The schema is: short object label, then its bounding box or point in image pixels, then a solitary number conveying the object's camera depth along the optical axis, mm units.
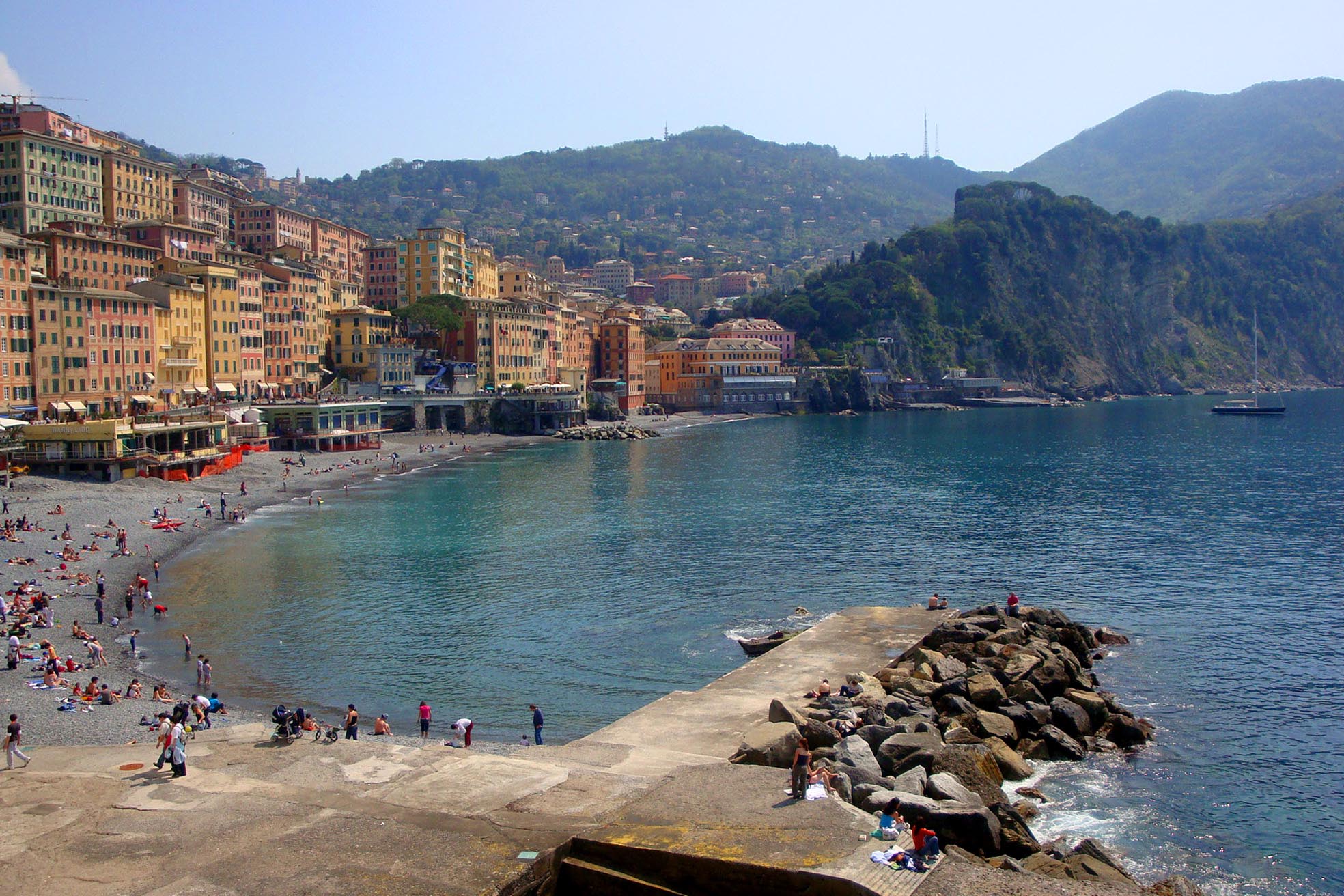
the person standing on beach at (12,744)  20219
